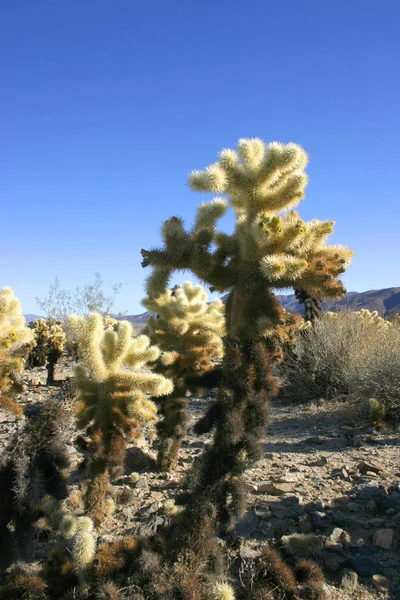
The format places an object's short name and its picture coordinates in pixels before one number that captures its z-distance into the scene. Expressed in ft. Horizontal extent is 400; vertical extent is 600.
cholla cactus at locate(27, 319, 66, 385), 36.47
